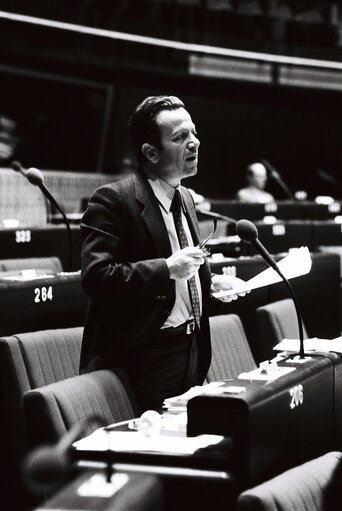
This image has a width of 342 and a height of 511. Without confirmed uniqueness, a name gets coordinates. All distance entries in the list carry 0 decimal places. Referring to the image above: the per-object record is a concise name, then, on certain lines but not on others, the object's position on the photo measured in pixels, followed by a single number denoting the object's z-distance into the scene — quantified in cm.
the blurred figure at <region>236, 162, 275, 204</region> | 1983
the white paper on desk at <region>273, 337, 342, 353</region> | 498
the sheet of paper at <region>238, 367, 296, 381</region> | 418
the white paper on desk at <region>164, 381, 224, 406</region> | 445
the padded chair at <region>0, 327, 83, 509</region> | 514
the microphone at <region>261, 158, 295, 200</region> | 1761
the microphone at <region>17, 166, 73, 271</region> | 797
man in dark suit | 473
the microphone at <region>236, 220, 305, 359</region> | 468
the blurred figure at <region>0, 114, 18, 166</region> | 1957
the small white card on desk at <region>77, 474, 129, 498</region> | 309
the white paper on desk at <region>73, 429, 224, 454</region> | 378
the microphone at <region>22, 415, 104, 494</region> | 243
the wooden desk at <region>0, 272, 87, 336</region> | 661
